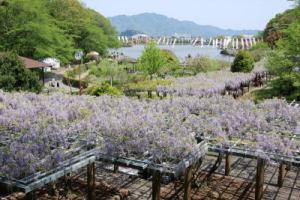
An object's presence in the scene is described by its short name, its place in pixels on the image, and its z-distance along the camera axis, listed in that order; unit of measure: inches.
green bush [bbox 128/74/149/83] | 1298.6
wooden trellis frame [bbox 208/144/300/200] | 278.7
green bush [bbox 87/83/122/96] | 800.9
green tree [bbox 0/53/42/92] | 798.5
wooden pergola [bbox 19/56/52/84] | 1205.7
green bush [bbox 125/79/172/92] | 907.1
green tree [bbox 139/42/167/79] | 1279.5
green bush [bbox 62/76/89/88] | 1374.3
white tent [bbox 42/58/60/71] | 1779.5
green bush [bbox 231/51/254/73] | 1291.8
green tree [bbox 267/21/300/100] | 789.9
